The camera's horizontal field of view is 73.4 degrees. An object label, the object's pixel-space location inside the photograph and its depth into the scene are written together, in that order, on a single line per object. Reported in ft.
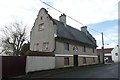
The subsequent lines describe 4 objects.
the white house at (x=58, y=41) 41.02
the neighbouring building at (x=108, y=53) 112.15
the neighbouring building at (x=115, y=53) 105.78
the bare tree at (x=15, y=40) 61.68
